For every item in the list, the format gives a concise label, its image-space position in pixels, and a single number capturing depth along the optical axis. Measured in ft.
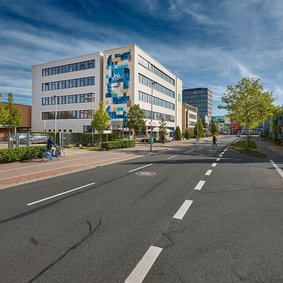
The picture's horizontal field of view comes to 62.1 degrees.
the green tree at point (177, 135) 197.06
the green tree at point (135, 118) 128.26
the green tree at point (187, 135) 223.30
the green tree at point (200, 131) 288.51
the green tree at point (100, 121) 106.52
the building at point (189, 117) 266.36
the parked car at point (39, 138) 108.37
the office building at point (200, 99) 530.68
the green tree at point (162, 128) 157.11
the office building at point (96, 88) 152.25
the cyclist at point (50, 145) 51.42
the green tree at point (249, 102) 90.43
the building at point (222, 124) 572.30
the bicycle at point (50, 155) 50.70
